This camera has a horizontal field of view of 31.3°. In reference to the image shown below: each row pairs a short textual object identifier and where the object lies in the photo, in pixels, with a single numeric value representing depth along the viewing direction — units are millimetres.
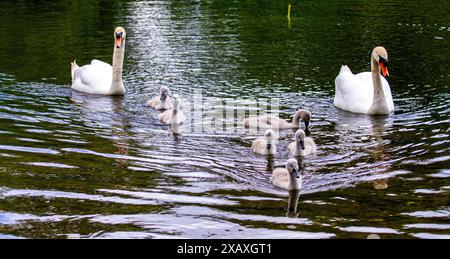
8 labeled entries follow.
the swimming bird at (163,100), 16906
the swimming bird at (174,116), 15727
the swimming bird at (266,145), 13453
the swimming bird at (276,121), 15344
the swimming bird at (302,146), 13234
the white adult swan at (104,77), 18953
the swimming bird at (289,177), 11383
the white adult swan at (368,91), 16828
